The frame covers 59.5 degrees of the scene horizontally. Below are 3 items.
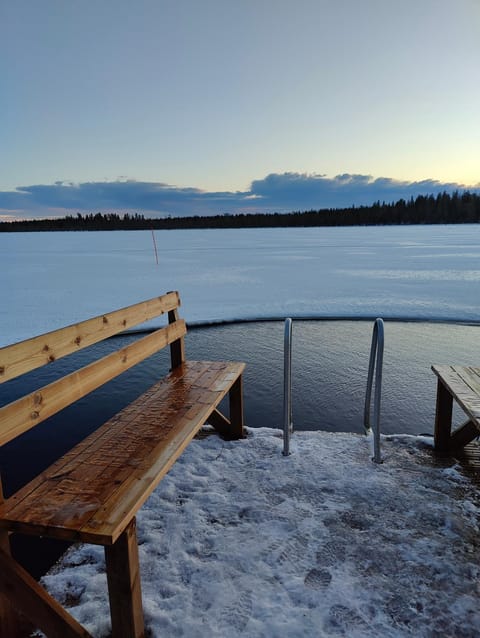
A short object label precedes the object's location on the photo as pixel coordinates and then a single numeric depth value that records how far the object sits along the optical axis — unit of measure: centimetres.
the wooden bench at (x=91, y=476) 177
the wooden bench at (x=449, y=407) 363
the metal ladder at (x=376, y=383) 362
